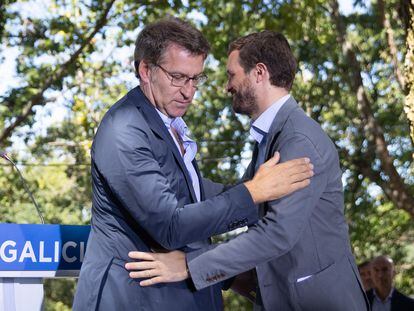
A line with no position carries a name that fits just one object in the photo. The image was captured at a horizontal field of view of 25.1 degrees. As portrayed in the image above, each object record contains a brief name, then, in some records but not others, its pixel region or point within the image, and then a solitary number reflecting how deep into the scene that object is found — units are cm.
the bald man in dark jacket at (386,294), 905
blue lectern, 336
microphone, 363
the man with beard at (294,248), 326
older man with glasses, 300
